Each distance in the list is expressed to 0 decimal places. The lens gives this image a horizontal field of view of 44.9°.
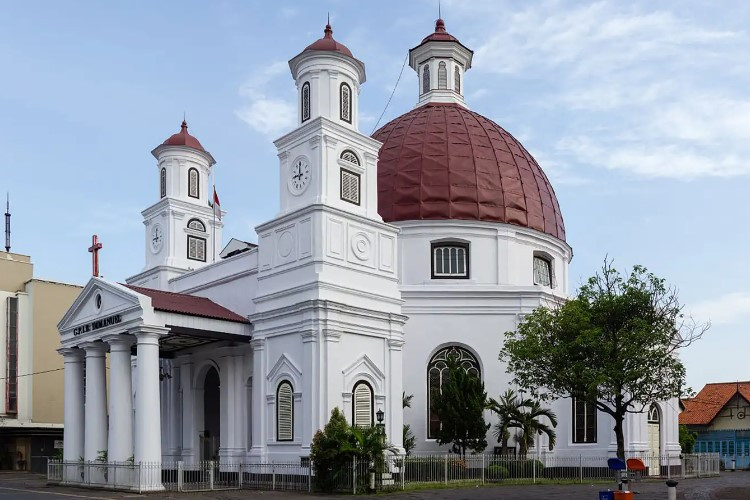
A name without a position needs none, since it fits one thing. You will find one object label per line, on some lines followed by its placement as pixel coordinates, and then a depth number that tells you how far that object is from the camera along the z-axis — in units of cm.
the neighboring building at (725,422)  6172
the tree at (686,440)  6047
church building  3216
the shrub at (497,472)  3469
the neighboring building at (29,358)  5646
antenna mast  6569
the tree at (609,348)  2972
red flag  4388
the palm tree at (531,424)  3694
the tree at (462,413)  3678
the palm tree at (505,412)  3722
